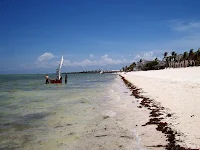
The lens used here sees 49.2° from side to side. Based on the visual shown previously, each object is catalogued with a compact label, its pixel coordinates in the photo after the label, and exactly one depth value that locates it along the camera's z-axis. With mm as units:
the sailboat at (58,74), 50381
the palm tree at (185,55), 117338
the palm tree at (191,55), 110462
